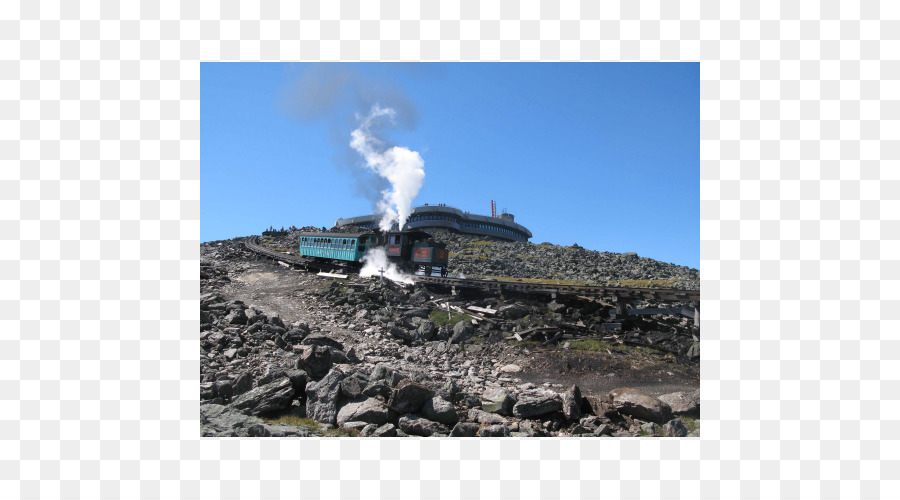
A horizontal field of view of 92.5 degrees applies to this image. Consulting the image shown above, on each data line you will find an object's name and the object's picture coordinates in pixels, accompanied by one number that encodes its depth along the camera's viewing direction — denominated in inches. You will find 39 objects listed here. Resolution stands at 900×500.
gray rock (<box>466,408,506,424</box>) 426.9
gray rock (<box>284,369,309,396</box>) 476.7
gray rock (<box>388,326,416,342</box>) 813.9
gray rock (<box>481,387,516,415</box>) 450.0
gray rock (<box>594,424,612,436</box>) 404.2
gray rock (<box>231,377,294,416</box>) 437.7
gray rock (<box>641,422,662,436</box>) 414.0
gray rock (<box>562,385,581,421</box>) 435.2
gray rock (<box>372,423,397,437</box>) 380.5
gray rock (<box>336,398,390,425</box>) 406.6
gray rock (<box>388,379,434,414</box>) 416.5
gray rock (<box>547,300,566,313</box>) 864.9
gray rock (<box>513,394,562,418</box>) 437.4
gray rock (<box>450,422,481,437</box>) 387.5
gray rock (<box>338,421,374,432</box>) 402.0
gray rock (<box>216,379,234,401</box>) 477.7
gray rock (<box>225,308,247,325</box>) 780.6
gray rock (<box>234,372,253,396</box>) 487.6
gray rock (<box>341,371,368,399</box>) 441.7
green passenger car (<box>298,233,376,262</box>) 1440.7
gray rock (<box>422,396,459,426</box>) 413.4
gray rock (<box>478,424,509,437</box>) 388.5
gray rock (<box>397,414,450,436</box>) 390.6
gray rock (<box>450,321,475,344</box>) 798.5
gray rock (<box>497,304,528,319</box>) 873.5
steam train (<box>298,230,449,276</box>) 1325.0
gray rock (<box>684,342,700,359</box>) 676.1
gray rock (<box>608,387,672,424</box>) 435.2
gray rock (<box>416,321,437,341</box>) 827.4
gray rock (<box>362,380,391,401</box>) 451.3
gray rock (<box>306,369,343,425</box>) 427.0
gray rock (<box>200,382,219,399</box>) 470.0
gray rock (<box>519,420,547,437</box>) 408.9
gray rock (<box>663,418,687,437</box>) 404.5
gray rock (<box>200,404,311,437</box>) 369.1
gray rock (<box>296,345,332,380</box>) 523.8
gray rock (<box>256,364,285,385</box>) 488.1
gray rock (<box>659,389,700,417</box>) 454.6
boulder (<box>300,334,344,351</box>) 678.1
